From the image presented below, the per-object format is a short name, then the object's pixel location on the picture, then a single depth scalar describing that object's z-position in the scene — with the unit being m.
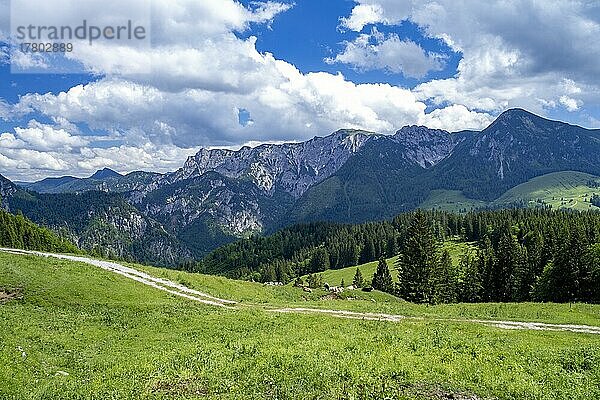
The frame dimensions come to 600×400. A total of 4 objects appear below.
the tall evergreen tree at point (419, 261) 84.75
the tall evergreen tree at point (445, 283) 96.89
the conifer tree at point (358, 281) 153.70
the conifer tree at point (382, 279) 133.38
